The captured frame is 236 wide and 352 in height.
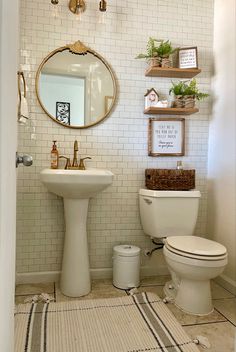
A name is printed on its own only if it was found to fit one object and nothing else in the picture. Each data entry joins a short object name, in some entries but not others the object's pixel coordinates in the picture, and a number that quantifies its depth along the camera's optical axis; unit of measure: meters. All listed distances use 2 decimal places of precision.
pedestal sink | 1.94
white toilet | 1.75
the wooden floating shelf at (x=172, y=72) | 2.26
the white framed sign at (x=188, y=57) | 2.35
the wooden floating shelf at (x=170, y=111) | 2.29
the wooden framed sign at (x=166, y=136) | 2.41
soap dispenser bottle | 2.19
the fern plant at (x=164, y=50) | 2.24
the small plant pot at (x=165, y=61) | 2.28
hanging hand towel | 1.61
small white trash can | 2.21
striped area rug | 1.49
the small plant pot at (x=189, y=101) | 2.31
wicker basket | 2.24
